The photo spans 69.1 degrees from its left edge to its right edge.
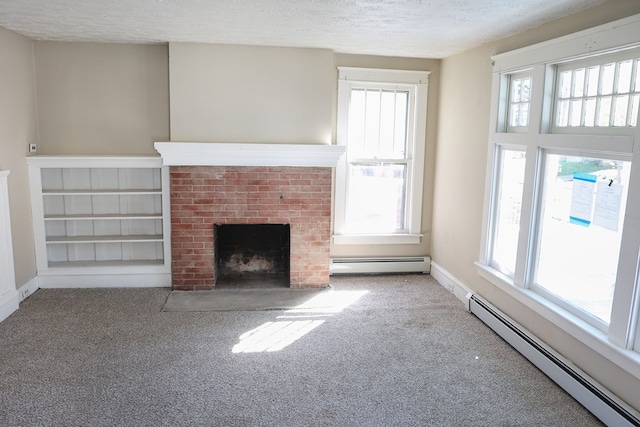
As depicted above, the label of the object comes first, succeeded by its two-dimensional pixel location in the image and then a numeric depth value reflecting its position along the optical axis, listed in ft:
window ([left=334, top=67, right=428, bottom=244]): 17.84
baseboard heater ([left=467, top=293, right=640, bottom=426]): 9.09
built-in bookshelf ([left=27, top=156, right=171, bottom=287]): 16.29
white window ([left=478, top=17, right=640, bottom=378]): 9.17
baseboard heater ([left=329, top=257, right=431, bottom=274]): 18.53
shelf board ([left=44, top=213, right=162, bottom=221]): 16.35
